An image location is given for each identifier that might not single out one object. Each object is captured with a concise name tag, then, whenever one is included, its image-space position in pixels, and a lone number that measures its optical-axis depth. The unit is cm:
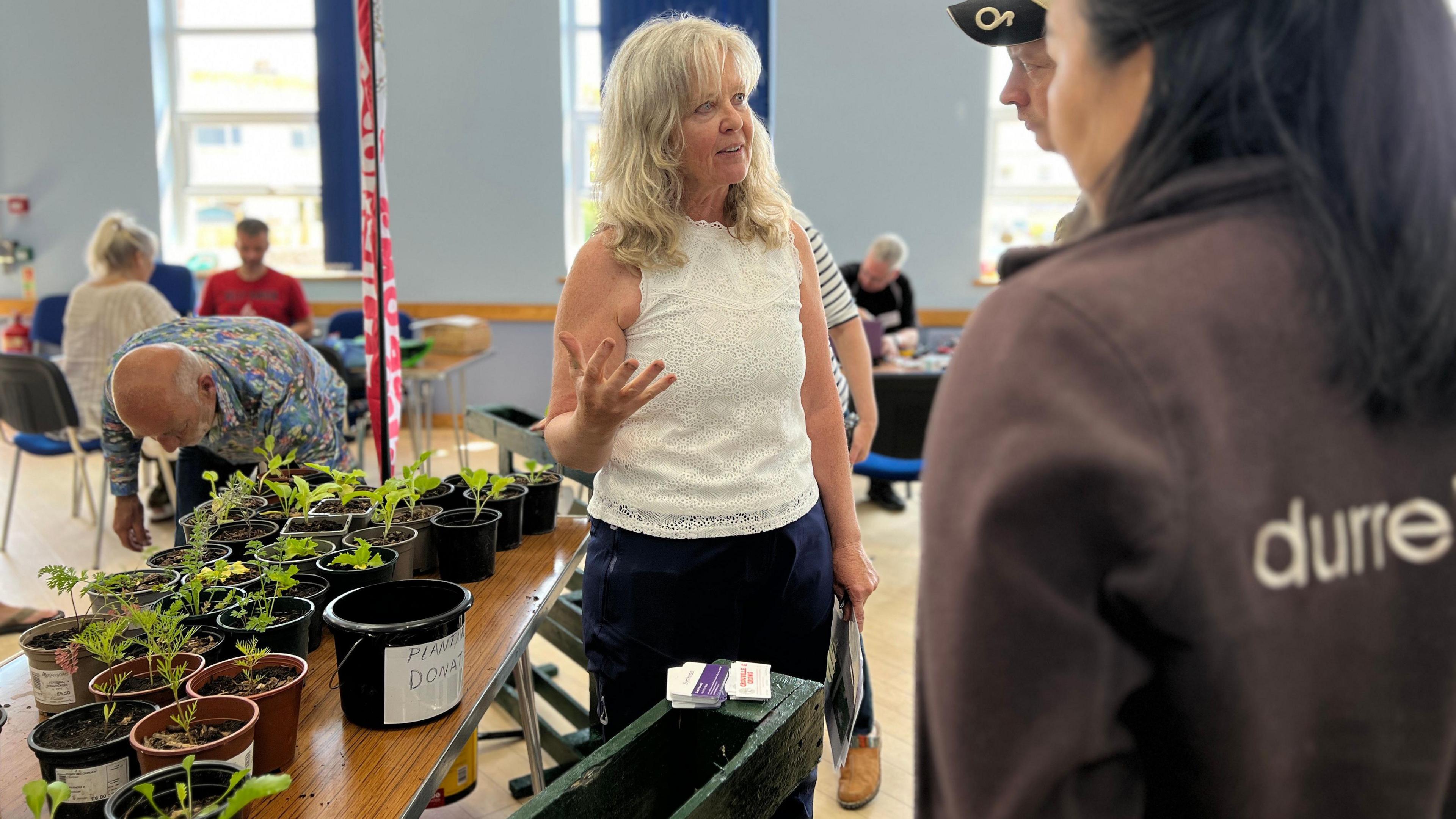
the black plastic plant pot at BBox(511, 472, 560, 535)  200
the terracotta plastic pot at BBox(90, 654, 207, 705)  111
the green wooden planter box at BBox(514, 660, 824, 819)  79
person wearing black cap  115
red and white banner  204
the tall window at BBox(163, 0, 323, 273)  704
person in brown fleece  47
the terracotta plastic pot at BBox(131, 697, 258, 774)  96
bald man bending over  194
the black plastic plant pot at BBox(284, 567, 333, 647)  141
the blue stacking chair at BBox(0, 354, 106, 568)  402
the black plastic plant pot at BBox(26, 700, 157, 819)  96
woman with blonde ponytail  434
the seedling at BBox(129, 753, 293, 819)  79
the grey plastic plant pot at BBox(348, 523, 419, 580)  162
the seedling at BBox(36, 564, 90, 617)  124
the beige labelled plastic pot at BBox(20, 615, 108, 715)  119
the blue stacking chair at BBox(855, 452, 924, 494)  411
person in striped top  239
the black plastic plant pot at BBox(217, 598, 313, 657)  127
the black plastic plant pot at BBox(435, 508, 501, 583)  168
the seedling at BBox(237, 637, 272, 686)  115
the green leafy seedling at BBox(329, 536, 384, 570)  147
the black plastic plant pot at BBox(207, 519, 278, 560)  165
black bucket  116
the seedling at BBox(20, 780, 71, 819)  77
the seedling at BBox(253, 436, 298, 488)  190
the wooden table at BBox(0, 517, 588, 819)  103
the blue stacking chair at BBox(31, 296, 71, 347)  609
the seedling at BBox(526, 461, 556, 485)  207
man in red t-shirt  514
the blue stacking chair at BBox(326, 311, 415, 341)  585
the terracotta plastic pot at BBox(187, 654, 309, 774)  107
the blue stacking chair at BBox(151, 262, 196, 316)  584
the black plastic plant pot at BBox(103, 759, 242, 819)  89
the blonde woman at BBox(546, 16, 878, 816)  142
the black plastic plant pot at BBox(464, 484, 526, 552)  187
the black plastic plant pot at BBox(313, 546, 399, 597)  146
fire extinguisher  638
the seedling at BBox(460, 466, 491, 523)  183
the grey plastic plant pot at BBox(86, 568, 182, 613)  133
